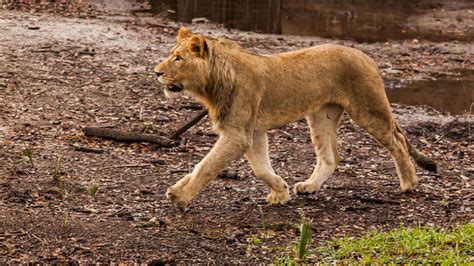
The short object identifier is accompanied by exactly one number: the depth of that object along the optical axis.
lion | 14.41
